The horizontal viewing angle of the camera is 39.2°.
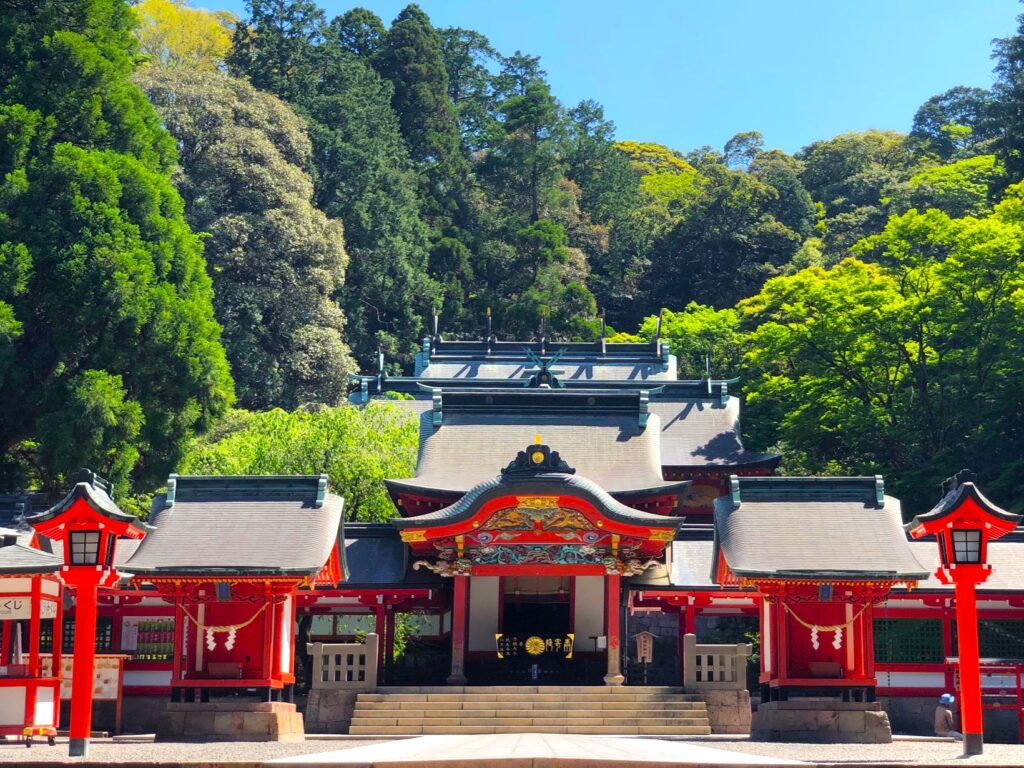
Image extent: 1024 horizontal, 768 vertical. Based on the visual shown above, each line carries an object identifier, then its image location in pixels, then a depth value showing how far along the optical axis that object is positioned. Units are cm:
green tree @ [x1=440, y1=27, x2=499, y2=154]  8112
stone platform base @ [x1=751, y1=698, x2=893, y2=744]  2317
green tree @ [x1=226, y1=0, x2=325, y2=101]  6462
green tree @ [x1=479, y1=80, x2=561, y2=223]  7144
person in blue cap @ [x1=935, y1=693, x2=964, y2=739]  2425
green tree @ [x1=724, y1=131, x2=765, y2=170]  9962
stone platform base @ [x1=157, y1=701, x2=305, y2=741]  2323
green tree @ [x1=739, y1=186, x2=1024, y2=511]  3919
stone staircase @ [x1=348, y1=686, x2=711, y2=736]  2420
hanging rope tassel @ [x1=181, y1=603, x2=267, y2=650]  2392
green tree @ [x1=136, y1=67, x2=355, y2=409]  5241
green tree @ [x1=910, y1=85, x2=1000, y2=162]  7650
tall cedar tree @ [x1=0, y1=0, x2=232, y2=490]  3325
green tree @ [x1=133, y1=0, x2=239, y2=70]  7112
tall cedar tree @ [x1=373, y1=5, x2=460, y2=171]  7200
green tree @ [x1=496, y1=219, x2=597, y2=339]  6388
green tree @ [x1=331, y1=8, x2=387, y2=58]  7419
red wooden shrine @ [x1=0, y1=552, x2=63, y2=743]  2230
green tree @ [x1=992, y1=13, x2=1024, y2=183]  5062
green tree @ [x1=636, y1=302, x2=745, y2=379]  5440
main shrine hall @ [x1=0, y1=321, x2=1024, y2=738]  2400
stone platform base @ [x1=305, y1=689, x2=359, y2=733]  2488
